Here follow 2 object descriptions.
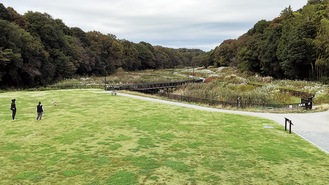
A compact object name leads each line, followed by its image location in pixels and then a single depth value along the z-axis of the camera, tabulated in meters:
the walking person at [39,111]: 20.50
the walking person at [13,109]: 20.53
